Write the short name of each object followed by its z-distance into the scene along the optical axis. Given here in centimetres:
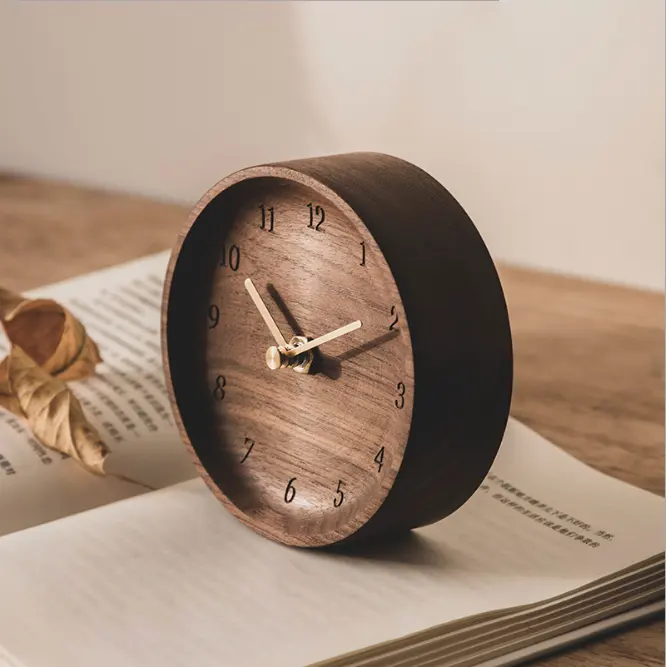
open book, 58
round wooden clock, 60
